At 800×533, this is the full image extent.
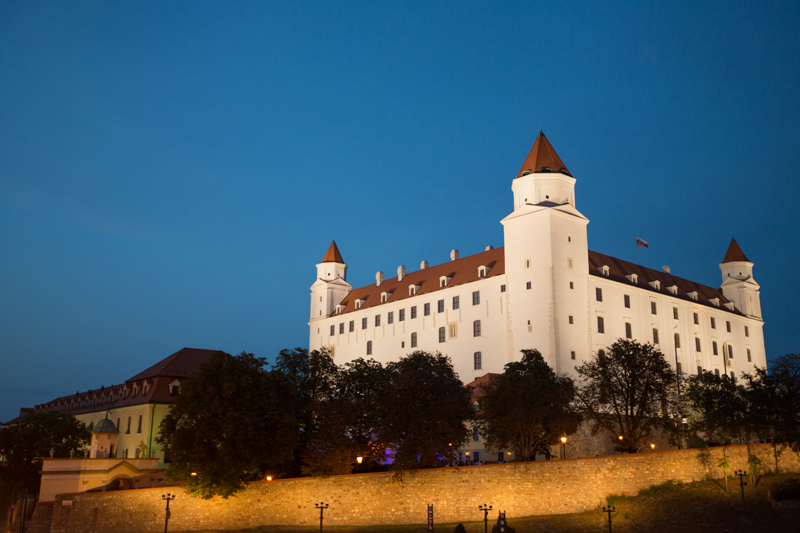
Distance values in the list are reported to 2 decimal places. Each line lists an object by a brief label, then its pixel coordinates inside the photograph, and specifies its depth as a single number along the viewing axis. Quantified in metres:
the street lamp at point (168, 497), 43.41
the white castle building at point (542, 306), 67.19
